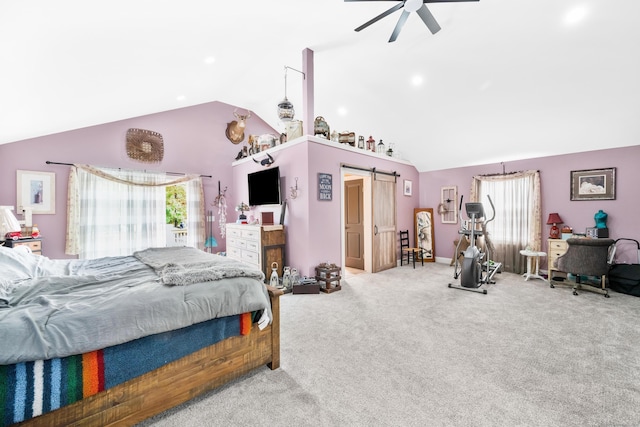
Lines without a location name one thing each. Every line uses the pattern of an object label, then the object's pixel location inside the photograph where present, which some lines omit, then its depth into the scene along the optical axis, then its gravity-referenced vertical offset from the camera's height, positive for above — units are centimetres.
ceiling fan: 258 +197
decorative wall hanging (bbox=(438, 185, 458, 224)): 599 +16
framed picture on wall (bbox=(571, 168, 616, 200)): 427 +45
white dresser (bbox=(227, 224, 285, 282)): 424 -52
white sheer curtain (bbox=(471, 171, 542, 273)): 495 -2
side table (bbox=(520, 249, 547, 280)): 449 -89
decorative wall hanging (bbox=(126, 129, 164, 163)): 488 +124
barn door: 524 -17
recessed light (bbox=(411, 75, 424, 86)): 416 +203
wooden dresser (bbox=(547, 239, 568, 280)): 439 -62
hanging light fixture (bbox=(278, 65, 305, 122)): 429 +162
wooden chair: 586 -78
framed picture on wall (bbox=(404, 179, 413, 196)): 611 +57
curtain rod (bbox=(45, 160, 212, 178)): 414 +78
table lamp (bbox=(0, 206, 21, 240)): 319 -12
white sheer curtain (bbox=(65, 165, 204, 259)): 435 +4
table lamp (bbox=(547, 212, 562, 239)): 461 -22
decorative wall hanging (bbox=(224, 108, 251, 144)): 606 +189
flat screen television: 461 +47
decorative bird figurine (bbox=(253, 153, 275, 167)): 481 +93
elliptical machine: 391 -76
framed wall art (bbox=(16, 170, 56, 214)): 395 +33
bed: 118 -64
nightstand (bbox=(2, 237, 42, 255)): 342 -37
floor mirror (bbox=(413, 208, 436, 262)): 621 -49
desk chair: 359 -65
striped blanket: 113 -75
